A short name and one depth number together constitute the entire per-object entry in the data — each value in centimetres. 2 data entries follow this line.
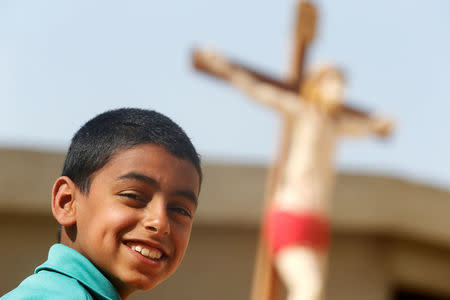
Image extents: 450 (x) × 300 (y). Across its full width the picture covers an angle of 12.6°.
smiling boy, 224
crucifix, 896
